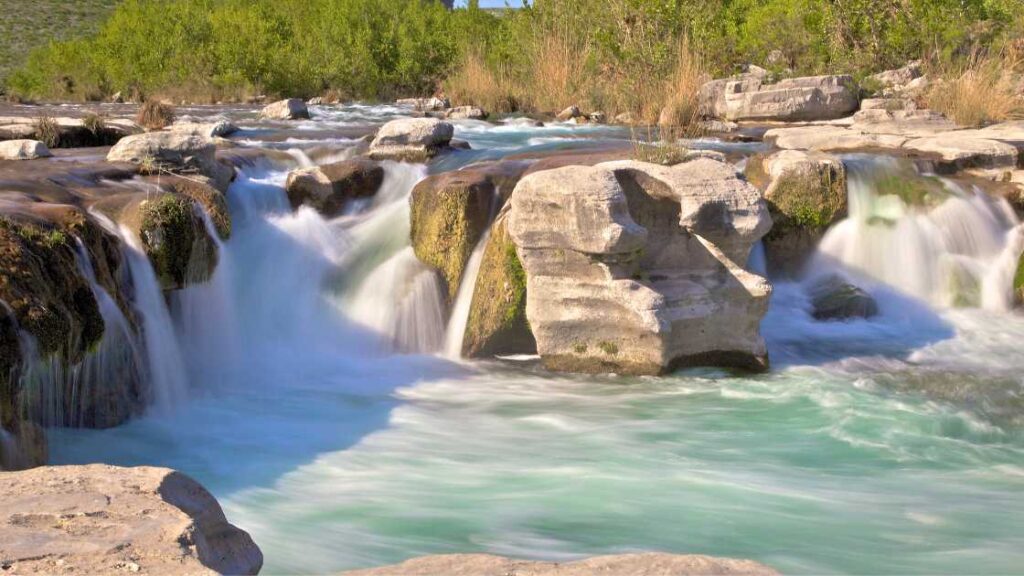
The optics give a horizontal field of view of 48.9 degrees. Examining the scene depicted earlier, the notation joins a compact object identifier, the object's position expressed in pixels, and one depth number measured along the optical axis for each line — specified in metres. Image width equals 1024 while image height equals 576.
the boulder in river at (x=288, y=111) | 19.06
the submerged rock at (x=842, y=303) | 9.90
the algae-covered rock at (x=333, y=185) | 10.62
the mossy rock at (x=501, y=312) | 9.06
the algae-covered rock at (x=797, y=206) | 10.38
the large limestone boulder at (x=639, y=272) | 8.36
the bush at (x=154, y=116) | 15.33
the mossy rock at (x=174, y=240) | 8.20
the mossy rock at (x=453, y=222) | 9.63
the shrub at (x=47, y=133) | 12.56
